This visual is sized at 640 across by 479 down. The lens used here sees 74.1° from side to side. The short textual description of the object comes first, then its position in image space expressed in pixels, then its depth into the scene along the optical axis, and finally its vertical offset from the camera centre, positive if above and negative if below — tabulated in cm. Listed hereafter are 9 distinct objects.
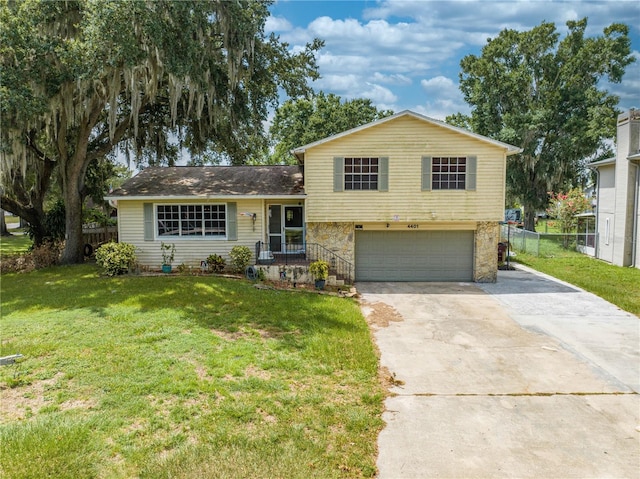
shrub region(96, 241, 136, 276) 1390 -125
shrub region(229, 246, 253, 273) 1406 -126
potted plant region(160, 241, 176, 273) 1466 -121
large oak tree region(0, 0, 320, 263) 1225 +486
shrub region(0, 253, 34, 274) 1588 -166
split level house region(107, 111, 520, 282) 1435 +39
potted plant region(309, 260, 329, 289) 1316 -167
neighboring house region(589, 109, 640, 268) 1761 +78
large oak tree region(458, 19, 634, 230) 2611 +770
